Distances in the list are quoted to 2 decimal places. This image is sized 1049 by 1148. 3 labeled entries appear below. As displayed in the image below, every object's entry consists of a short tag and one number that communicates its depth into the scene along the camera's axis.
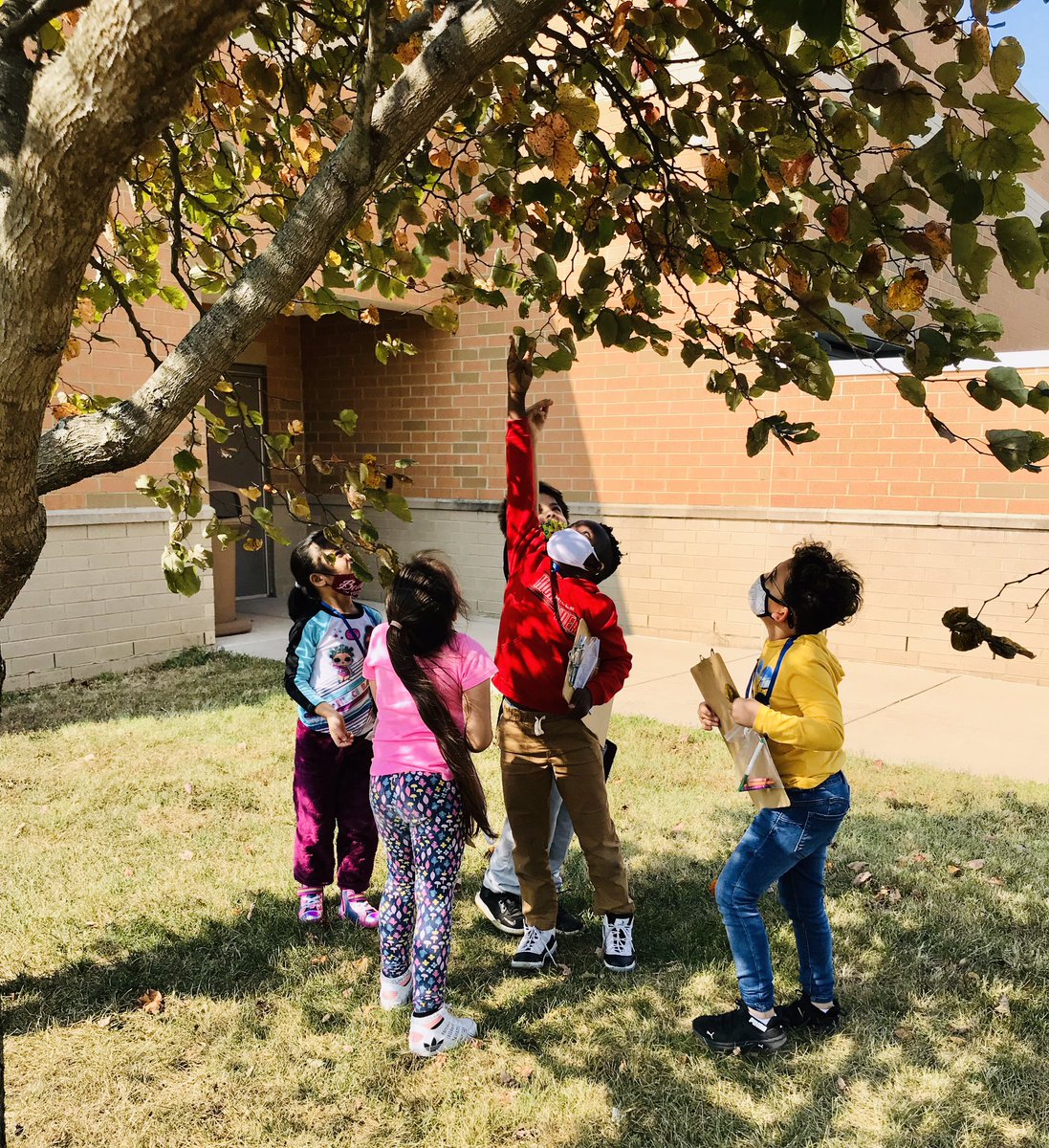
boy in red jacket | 3.70
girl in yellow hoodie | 3.18
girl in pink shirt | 3.33
